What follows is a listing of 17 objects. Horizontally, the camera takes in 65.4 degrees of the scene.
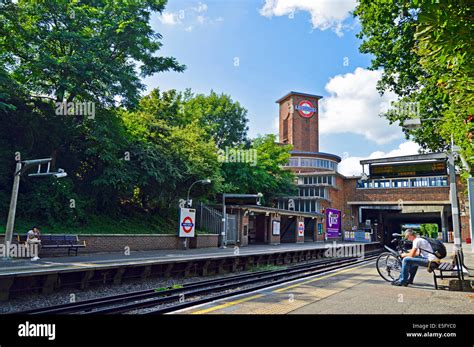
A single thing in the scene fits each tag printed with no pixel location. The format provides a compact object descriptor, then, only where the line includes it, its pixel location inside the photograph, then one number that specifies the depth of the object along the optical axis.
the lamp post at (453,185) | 10.87
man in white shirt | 9.23
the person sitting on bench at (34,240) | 15.40
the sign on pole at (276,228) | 34.09
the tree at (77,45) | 19.25
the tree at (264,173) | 37.84
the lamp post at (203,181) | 24.25
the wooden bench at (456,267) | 8.84
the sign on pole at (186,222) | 23.28
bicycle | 10.28
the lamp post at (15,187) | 14.62
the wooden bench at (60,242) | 16.41
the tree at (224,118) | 55.91
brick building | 47.62
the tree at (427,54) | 5.24
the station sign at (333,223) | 47.06
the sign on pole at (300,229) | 39.34
